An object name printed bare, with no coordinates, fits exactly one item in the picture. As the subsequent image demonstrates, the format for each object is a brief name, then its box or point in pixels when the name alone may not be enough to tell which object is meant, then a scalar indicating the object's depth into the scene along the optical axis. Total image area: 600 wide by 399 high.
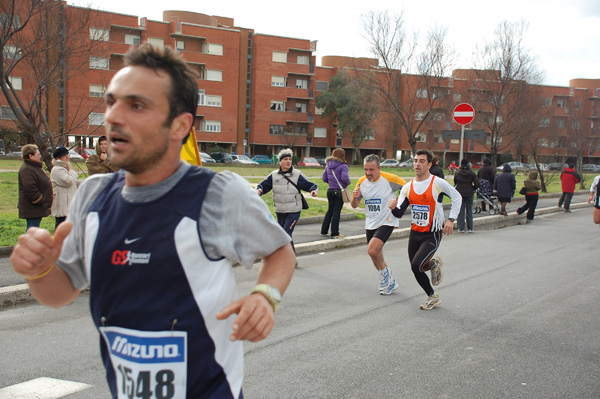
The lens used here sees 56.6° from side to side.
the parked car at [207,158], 52.86
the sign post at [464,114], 16.27
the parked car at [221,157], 59.62
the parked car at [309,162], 63.83
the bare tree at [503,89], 26.80
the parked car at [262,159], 64.56
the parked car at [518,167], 59.84
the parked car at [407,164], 68.88
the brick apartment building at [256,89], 64.62
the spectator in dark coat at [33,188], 8.85
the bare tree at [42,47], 12.08
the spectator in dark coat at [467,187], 15.72
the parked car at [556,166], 38.84
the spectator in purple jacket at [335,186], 12.77
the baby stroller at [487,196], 19.55
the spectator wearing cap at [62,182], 9.08
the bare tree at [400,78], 28.08
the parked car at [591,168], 73.44
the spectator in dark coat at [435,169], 14.13
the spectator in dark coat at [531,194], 18.97
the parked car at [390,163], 67.12
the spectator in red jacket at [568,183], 22.38
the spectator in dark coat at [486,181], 19.55
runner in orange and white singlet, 7.26
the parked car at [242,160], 57.25
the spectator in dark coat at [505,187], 19.06
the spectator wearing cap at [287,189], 9.69
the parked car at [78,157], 41.96
